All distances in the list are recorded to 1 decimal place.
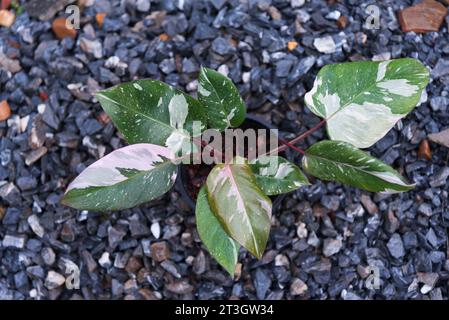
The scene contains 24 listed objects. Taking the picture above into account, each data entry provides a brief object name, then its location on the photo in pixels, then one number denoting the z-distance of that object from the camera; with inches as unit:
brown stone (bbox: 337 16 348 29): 48.8
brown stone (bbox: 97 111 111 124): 48.4
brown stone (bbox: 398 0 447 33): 49.2
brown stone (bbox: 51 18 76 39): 50.4
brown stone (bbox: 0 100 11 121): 49.1
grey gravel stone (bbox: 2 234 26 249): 47.6
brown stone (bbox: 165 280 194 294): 46.8
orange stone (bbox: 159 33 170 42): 49.4
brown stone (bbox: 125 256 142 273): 47.4
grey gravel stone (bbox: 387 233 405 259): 47.1
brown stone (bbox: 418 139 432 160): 47.6
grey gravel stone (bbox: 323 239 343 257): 46.9
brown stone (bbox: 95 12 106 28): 50.6
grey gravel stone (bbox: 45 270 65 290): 47.3
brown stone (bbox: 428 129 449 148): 47.3
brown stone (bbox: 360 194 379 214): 47.3
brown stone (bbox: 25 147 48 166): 48.1
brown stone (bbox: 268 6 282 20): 49.4
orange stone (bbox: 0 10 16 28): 51.9
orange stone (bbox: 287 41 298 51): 48.3
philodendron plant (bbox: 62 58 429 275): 32.7
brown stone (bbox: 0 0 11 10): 52.5
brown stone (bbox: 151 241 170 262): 46.9
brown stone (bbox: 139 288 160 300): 47.3
